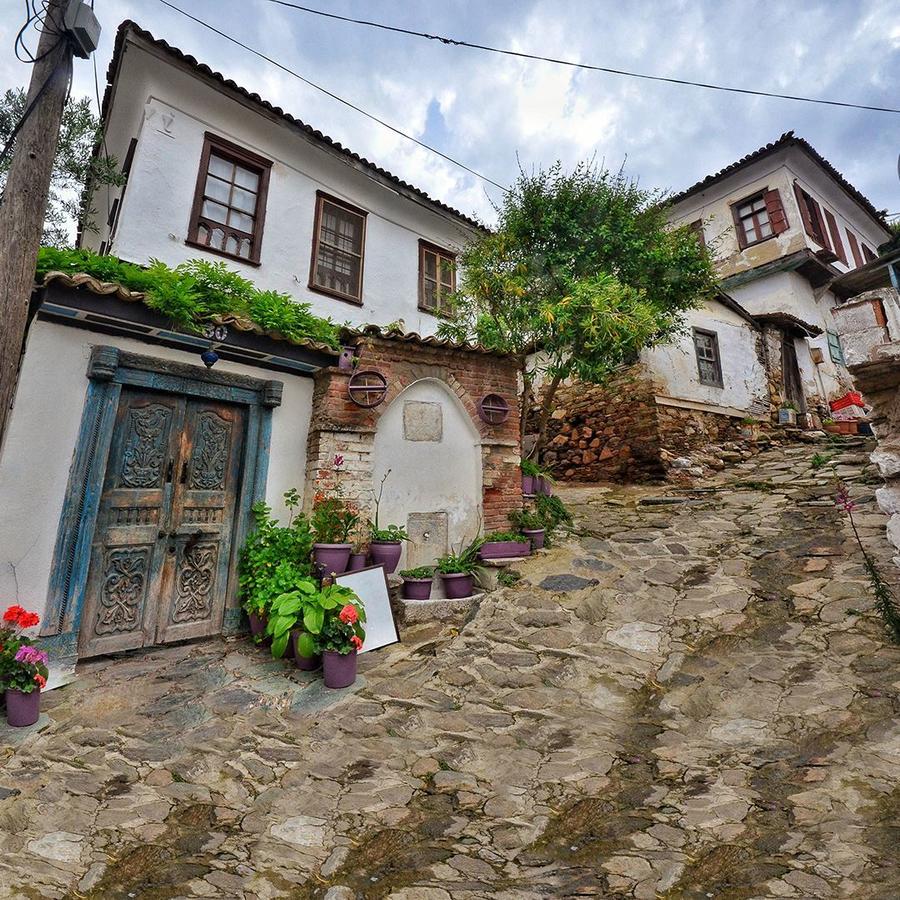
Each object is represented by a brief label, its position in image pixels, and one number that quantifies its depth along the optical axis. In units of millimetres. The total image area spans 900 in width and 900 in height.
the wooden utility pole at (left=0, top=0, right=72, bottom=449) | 3141
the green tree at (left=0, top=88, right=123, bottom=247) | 6395
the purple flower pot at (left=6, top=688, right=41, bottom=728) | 3383
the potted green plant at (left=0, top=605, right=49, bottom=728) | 3391
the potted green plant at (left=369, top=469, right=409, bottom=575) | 5562
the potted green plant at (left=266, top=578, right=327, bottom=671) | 4238
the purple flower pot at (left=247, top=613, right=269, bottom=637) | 4907
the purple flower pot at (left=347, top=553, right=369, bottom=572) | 5371
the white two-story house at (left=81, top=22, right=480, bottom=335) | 6312
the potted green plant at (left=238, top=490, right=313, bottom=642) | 4883
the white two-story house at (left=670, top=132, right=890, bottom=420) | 13227
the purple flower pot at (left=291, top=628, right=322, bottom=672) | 4301
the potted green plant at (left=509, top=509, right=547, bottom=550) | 6586
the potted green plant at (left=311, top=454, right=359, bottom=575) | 5176
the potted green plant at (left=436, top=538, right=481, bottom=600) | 5645
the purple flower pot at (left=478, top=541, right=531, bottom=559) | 6168
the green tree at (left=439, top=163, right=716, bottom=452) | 7102
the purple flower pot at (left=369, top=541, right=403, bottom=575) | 5555
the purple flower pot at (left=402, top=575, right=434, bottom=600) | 5492
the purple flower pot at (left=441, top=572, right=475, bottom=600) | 5633
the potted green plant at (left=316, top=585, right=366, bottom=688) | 4051
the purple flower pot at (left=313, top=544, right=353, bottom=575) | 5141
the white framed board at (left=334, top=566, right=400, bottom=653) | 4934
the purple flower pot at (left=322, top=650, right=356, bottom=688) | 4043
